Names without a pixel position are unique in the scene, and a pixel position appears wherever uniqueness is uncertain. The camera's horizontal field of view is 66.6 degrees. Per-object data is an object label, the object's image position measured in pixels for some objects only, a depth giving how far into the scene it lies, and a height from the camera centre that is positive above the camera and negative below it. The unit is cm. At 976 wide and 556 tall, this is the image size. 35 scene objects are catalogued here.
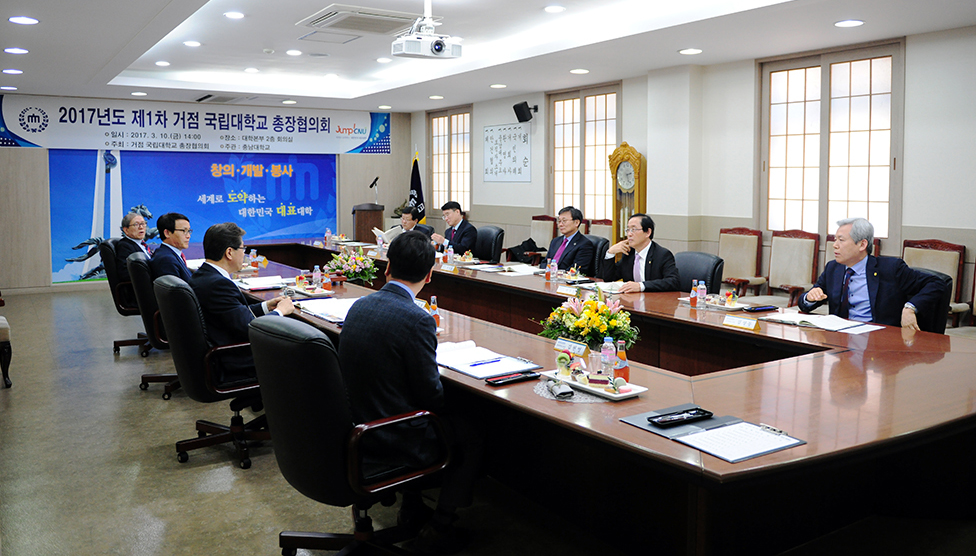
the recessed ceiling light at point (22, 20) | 501 +134
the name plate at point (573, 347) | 260 -45
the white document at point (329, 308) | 388 -50
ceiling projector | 496 +116
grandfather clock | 792 +39
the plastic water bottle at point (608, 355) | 249 -46
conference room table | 202 -61
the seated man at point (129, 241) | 603 -19
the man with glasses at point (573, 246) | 606 -22
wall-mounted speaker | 956 +140
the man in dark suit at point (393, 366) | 239 -48
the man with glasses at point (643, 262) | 483 -29
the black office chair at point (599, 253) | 615 -28
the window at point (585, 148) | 877 +86
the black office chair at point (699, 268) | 479 -32
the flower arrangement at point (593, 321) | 266 -37
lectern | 1145 -3
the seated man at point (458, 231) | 785 -13
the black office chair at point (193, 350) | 337 -61
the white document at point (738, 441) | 188 -58
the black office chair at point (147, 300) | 458 -52
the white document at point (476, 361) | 274 -55
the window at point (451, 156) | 1131 +98
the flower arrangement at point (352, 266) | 524 -34
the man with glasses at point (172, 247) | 480 -20
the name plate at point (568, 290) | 473 -46
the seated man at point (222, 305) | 356 -42
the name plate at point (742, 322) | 355 -50
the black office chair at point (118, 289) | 589 -57
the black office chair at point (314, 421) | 219 -63
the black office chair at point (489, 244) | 748 -25
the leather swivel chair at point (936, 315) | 358 -46
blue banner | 1020 +38
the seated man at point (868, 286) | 361 -33
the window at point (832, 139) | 615 +71
